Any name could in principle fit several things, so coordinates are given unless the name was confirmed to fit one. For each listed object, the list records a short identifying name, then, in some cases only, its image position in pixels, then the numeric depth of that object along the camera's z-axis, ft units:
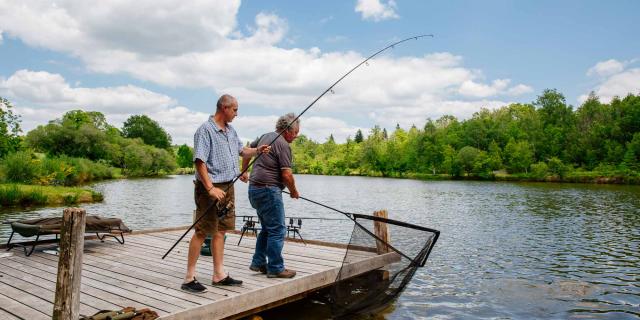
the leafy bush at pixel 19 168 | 98.78
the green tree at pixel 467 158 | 311.17
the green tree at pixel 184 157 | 444.14
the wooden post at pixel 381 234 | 24.96
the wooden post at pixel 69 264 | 13.62
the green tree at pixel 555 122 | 300.69
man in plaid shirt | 17.38
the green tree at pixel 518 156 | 287.69
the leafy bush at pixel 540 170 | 255.50
